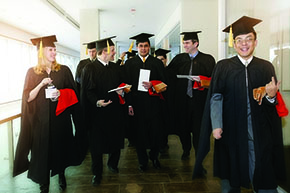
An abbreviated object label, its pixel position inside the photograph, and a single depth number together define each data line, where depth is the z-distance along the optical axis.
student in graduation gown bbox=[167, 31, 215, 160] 3.33
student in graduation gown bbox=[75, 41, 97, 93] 4.29
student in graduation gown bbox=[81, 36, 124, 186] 2.88
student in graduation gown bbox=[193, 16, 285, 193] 1.94
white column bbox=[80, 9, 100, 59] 6.46
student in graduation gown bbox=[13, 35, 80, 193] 2.47
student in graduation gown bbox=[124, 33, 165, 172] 3.26
